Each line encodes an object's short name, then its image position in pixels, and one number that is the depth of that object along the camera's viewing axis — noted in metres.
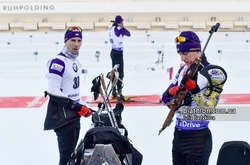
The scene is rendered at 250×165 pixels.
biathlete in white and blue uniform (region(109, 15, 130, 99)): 14.55
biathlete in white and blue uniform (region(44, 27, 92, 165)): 6.20
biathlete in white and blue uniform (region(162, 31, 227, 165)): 4.75
